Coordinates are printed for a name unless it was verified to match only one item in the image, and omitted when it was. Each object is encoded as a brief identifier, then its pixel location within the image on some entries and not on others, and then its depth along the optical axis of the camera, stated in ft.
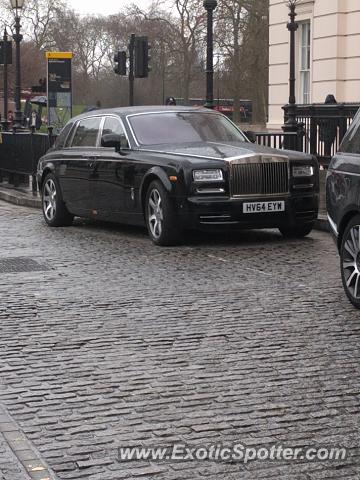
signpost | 90.48
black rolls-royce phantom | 36.47
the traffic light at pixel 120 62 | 91.91
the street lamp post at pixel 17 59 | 87.76
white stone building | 82.12
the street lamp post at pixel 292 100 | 59.67
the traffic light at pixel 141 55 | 80.74
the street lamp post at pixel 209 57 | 61.46
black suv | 24.82
